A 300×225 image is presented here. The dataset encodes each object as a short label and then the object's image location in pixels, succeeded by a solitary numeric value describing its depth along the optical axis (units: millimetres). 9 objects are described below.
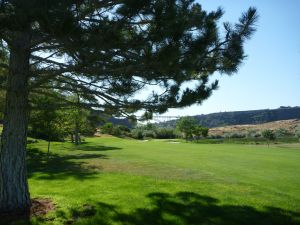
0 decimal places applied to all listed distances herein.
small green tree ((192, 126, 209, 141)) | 48882
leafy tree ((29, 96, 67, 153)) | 16399
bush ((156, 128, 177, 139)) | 55542
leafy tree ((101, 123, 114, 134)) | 46153
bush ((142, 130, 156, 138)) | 54271
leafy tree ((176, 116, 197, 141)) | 48621
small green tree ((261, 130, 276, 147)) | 39132
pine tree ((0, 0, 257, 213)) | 4497
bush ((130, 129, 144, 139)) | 50584
